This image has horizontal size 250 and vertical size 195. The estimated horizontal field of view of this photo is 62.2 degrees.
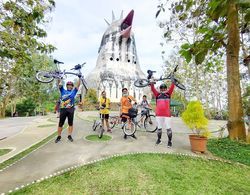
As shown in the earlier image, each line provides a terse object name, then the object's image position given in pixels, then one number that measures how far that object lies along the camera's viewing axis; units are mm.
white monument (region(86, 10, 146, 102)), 39250
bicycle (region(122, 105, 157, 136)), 7824
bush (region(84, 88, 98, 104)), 34206
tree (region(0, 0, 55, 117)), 5563
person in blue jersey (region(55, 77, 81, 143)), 6871
